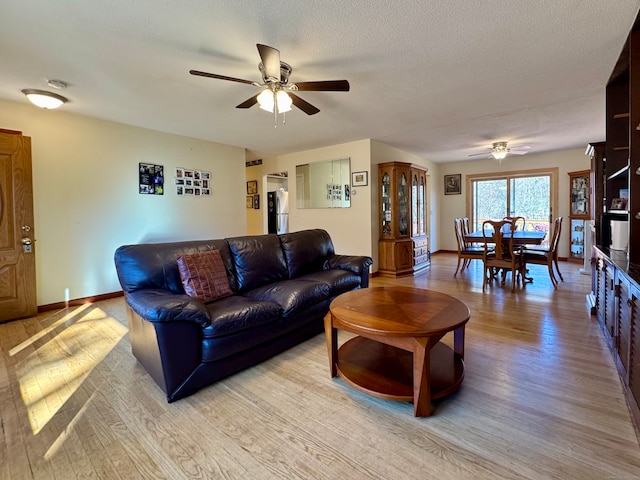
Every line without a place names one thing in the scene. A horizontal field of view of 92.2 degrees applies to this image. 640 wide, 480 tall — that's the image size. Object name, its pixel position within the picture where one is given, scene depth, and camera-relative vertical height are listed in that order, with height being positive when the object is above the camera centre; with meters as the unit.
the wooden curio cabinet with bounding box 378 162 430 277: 5.44 +0.14
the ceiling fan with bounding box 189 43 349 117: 2.12 +1.14
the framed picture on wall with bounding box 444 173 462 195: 7.93 +1.09
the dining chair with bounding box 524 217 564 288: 4.34 -0.45
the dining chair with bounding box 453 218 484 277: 5.07 -0.39
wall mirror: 5.65 +0.86
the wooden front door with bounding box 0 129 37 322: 3.35 +0.05
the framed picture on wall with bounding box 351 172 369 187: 5.34 +0.86
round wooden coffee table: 1.65 -0.71
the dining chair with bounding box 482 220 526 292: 4.29 -0.45
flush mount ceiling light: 3.11 +1.40
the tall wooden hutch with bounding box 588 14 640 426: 1.77 -0.02
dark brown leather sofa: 1.86 -0.55
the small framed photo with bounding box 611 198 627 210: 2.81 +0.17
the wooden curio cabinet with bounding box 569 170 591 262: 6.33 +0.27
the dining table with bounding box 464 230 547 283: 4.47 -0.20
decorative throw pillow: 2.44 -0.37
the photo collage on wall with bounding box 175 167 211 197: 4.92 +0.81
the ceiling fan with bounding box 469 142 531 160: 5.57 +1.47
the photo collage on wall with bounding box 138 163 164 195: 4.50 +0.79
